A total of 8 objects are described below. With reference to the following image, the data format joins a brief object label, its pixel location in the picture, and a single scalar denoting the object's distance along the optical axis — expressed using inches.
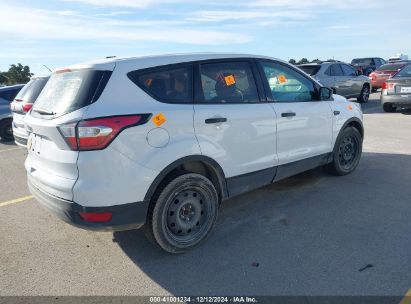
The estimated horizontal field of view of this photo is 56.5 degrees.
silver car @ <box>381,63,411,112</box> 428.5
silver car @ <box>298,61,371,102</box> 491.5
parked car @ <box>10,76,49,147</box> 300.1
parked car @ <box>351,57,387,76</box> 939.3
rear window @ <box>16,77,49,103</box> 315.7
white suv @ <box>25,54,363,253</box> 121.3
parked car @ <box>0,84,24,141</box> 419.5
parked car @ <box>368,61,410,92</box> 656.4
